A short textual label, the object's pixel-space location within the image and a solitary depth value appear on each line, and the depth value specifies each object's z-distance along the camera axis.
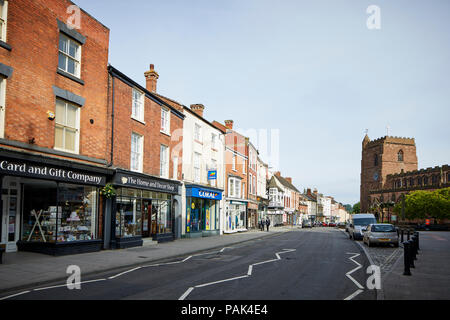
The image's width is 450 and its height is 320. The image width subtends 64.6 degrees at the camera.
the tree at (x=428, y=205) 67.56
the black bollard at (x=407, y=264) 11.10
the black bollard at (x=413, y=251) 14.47
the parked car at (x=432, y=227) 55.53
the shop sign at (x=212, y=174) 29.83
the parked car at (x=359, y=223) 28.36
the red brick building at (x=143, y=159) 18.50
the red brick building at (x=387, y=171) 102.44
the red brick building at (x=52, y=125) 13.12
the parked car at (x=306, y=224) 60.70
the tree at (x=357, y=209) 158.30
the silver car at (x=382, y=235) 21.67
